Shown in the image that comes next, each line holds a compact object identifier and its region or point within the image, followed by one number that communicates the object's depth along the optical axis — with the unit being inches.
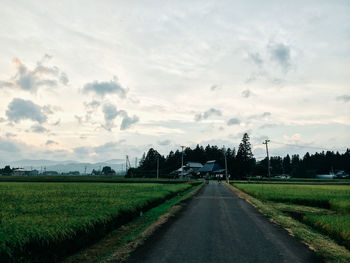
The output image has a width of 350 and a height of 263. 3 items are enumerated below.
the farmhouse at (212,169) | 4738.4
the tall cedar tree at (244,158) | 4252.0
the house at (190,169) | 5083.7
